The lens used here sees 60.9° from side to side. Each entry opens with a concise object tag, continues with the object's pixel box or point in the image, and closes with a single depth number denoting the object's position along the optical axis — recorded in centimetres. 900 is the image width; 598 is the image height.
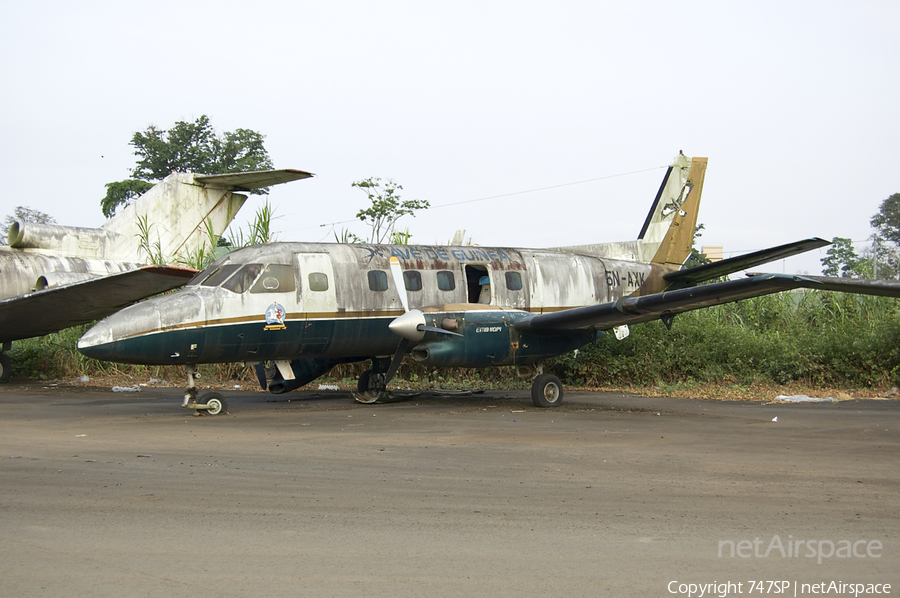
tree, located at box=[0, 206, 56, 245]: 5972
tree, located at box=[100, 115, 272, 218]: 5081
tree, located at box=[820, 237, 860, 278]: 3575
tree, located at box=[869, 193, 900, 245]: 5044
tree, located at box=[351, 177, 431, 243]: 3544
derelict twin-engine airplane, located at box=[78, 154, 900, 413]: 1157
